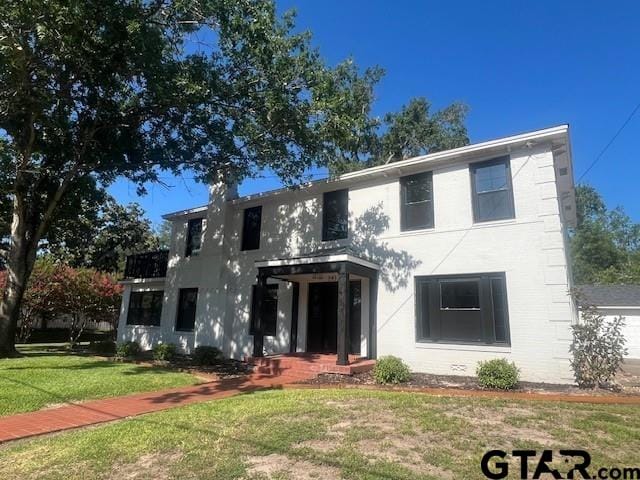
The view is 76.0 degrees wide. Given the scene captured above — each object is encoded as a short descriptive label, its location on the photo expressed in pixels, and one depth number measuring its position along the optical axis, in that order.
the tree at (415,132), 27.20
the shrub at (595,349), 8.67
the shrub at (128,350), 14.52
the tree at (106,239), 25.92
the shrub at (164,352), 13.85
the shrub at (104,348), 16.28
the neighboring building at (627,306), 19.23
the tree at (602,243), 38.81
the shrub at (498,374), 8.89
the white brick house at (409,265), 10.05
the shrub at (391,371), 9.70
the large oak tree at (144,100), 10.04
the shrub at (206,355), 13.22
